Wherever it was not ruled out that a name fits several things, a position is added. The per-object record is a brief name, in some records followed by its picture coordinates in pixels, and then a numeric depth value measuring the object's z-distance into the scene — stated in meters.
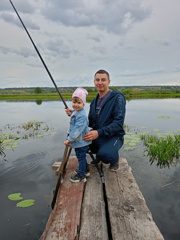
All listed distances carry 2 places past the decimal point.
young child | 2.72
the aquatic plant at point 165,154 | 4.90
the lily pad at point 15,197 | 3.46
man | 3.11
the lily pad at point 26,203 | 3.27
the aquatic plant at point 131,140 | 6.28
